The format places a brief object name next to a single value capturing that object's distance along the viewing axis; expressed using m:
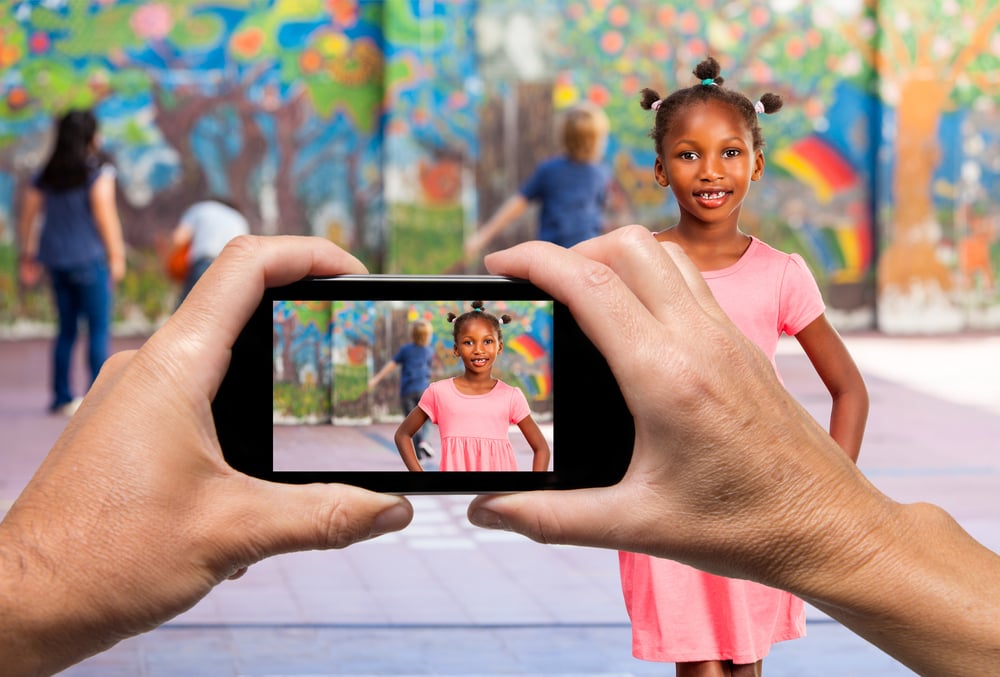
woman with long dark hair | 8.13
